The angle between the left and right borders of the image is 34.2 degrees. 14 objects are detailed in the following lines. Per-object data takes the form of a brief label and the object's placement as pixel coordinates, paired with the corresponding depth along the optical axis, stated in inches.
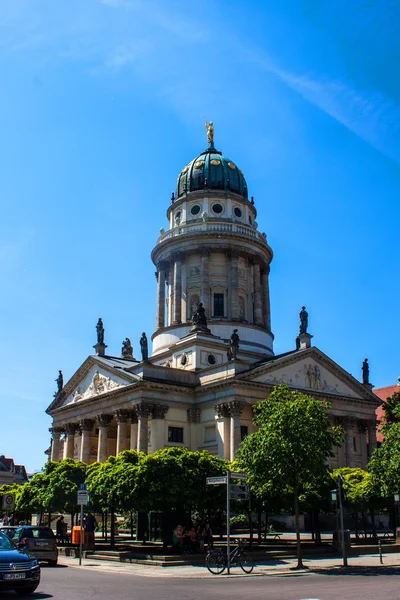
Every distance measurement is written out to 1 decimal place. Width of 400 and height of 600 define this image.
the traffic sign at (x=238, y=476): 1060.1
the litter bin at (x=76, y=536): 1416.1
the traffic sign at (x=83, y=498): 1151.0
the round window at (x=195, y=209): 2977.4
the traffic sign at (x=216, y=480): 1042.1
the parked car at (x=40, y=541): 1141.7
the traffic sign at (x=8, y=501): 1278.3
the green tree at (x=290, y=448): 1155.9
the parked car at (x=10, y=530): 1227.9
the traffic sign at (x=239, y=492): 1022.4
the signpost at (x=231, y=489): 979.9
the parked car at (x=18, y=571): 663.8
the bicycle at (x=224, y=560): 990.3
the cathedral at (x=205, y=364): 2208.4
